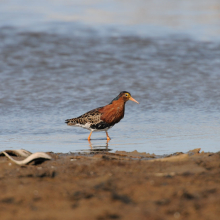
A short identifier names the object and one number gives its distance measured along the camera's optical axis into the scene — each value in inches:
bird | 783.1
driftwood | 449.4
